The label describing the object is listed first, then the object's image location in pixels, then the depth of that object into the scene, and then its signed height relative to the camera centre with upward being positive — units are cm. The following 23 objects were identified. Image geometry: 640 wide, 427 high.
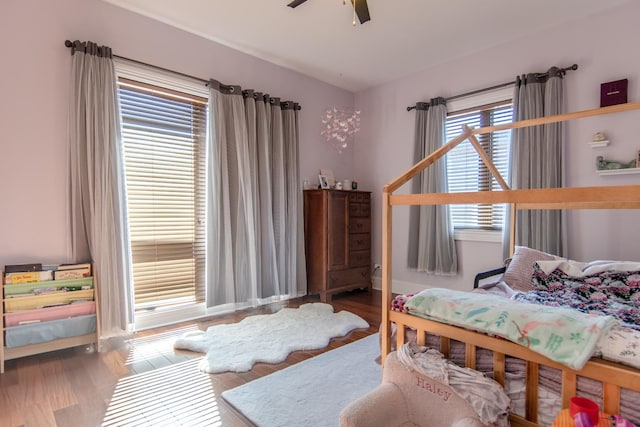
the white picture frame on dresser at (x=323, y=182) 414 +34
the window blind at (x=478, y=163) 341 +48
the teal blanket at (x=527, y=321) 109 -40
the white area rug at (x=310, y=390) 167 -100
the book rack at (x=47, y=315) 220 -70
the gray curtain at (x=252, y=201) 325 +10
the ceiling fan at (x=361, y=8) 206 +123
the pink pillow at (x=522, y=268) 238 -42
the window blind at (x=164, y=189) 292 +20
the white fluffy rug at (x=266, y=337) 231 -98
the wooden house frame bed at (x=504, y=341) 104 -49
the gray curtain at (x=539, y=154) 290 +48
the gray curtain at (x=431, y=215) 368 -6
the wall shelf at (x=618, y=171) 258 +29
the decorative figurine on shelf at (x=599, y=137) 273 +57
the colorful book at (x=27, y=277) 223 -43
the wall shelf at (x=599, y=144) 271 +52
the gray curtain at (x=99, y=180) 252 +24
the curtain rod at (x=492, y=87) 291 +120
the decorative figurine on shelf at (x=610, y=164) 263 +34
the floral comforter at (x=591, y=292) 174 -49
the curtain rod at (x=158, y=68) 252 +124
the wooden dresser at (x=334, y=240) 382 -35
